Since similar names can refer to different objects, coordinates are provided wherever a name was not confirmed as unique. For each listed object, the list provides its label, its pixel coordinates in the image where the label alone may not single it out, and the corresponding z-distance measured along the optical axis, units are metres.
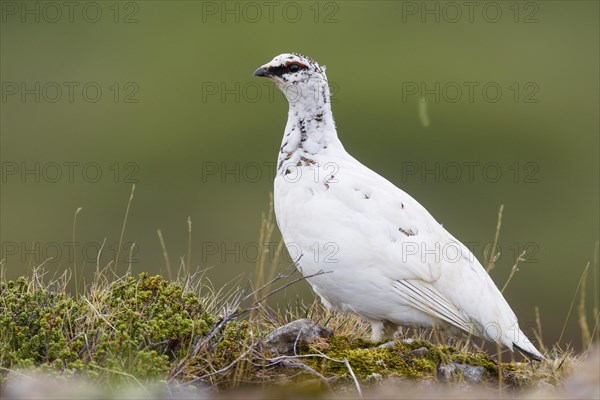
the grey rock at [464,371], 13.14
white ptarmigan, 14.59
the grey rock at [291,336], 13.24
